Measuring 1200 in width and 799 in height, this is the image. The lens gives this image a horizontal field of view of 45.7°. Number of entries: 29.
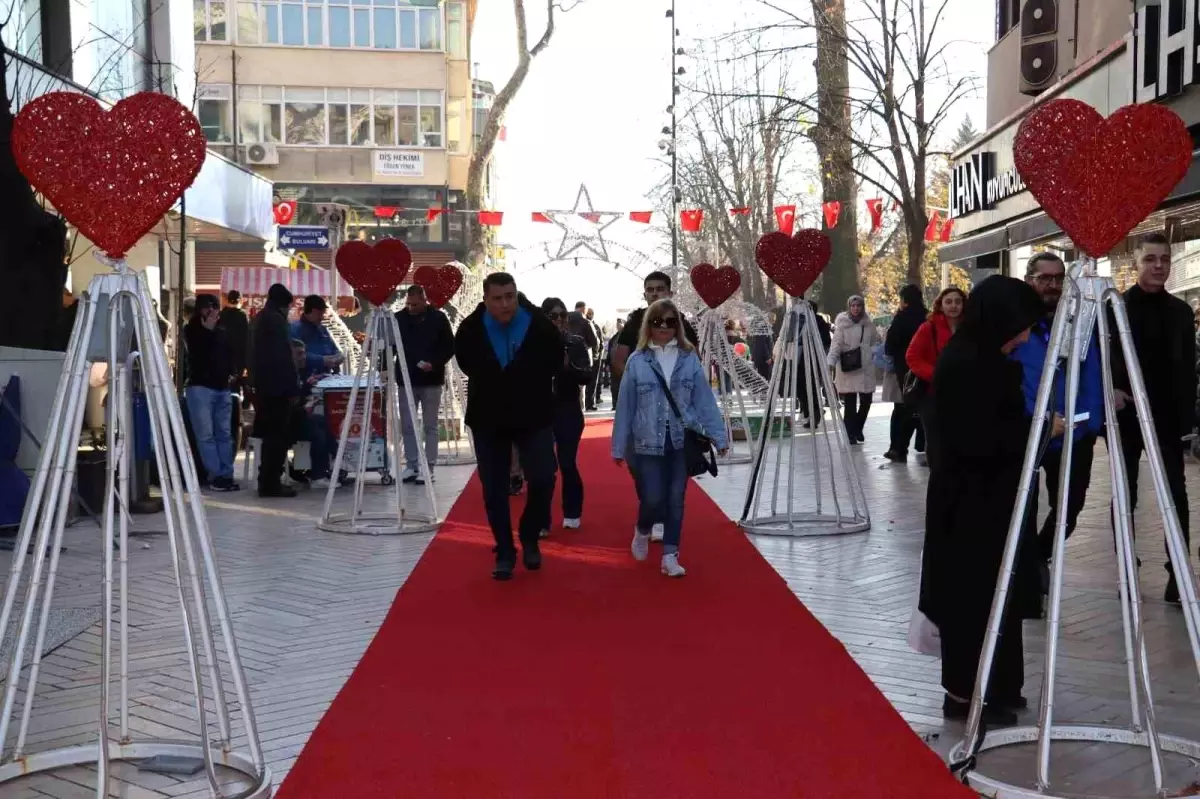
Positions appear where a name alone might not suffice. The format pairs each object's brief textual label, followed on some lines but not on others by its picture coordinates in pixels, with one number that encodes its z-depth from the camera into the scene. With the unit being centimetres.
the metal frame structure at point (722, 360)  1505
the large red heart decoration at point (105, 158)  461
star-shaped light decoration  4791
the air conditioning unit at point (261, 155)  4556
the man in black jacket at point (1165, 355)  692
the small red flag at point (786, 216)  2980
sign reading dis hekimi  4734
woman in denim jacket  818
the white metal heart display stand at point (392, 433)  1014
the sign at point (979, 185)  1861
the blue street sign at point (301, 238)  2134
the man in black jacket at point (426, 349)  1266
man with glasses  646
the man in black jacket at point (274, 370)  1233
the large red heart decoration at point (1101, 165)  466
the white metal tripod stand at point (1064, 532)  431
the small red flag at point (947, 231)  2313
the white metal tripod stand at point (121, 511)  440
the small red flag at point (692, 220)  3388
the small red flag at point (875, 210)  2875
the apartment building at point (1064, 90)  1236
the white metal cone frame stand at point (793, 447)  984
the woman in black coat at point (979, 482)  496
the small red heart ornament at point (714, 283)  1470
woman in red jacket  1071
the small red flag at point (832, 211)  2281
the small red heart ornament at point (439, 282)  1424
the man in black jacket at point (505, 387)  812
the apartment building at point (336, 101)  4653
